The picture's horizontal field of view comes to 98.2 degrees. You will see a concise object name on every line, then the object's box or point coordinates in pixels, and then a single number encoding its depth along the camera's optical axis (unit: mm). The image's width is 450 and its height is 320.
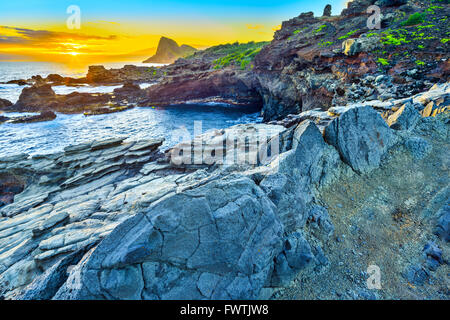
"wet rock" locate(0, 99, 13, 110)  45656
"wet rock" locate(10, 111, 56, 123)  38812
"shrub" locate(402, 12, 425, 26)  25844
